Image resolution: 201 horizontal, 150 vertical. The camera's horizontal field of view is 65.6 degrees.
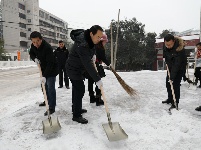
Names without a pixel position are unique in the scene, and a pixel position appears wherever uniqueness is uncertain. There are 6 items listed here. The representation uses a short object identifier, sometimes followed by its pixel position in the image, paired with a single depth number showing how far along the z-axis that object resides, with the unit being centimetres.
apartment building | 3635
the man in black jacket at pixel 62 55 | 510
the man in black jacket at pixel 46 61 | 288
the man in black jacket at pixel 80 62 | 239
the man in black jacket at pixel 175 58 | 317
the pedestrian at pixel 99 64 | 327
